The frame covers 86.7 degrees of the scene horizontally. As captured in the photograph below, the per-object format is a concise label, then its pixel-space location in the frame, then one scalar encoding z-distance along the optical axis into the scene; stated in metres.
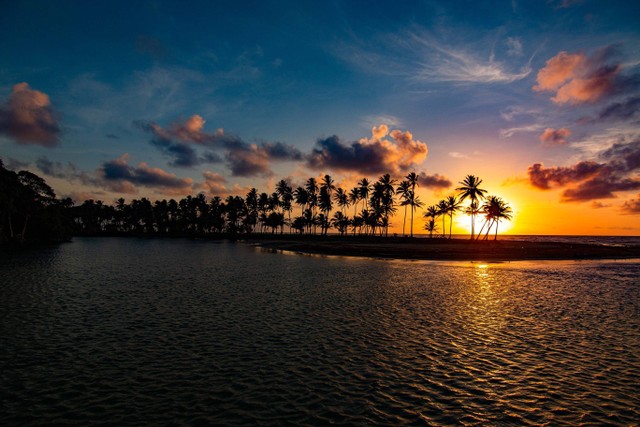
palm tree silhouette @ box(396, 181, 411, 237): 142.39
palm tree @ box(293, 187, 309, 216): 173.25
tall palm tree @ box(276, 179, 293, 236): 183.62
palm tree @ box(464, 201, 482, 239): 122.58
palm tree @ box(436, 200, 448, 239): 150.62
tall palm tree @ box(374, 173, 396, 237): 144.50
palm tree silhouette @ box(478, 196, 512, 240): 124.81
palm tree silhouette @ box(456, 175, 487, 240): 118.00
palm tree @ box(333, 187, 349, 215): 170.12
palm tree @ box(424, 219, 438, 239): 168.38
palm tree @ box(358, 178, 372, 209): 158.38
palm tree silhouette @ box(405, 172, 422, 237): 138.25
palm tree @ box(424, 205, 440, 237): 159.75
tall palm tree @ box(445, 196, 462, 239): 147.40
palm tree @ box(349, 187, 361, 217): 163.88
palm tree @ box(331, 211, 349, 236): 193.12
